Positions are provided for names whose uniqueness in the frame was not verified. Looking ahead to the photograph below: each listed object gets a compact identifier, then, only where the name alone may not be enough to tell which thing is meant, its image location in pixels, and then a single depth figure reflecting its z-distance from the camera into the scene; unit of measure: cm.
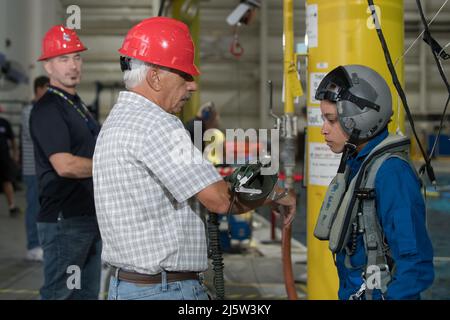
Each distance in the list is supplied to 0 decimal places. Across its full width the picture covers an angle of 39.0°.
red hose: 348
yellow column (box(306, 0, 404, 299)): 400
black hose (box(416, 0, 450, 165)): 303
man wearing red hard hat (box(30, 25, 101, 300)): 393
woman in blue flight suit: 221
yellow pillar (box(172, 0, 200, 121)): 909
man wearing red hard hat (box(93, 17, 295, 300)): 228
